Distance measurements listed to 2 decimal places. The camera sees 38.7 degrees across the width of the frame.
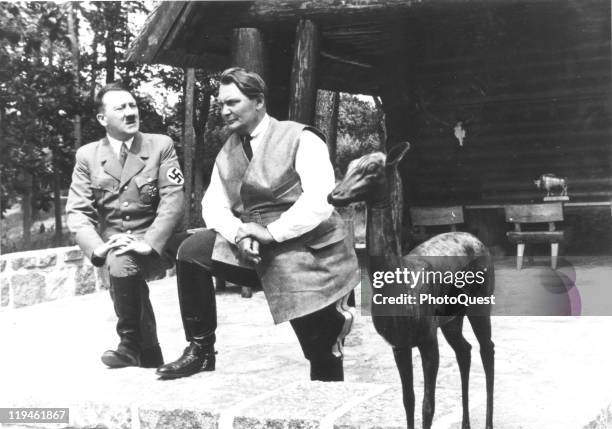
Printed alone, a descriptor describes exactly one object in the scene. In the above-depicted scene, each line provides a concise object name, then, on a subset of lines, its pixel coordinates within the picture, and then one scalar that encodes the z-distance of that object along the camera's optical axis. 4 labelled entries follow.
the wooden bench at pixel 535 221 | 6.84
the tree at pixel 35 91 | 6.23
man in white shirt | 3.14
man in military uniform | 3.53
